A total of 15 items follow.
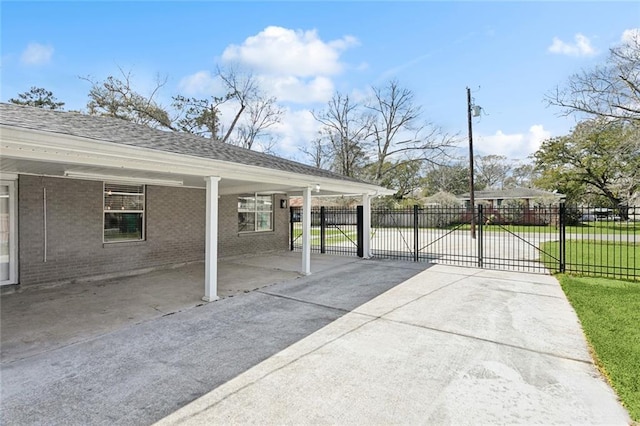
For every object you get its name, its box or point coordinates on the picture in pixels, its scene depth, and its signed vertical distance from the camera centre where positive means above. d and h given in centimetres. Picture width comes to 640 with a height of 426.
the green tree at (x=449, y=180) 5097 +501
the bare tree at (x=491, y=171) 5626 +705
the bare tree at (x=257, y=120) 3075 +866
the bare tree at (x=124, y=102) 2245 +777
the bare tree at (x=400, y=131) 3278 +826
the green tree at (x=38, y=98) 2258 +788
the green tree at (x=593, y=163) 2000 +393
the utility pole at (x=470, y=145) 1820 +364
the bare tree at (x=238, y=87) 2823 +1087
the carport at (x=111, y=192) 469 +51
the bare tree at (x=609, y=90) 1733 +671
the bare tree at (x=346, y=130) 3484 +875
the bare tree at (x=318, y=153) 3747 +679
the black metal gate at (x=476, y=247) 963 -159
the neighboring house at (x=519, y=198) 2878 +151
